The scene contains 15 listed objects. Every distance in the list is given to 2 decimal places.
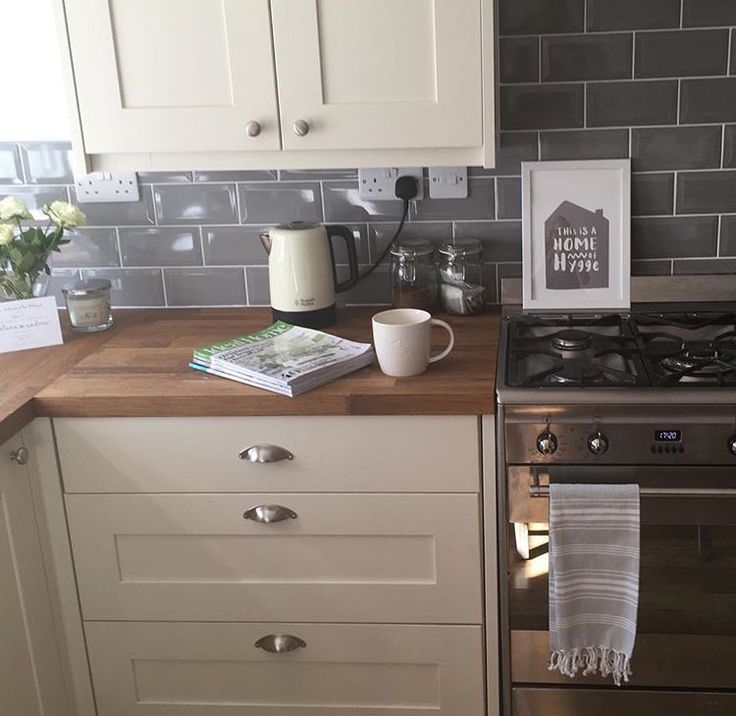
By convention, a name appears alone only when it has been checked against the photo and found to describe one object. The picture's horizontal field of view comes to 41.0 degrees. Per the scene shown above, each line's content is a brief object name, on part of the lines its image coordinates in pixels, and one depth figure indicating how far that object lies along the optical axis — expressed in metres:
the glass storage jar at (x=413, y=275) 2.21
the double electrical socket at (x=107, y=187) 2.34
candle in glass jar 2.22
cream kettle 2.09
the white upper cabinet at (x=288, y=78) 1.84
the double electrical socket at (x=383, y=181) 2.27
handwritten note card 2.12
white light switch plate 2.25
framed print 2.21
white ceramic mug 1.79
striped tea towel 1.74
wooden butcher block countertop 1.76
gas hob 1.73
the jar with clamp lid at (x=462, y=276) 2.21
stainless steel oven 1.73
